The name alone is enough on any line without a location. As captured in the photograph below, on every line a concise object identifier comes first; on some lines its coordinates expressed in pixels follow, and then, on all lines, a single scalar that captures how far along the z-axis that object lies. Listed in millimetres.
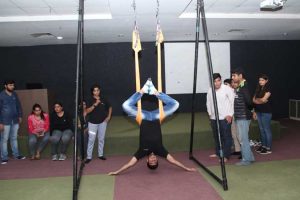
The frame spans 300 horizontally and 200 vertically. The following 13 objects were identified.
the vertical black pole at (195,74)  4320
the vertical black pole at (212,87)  3838
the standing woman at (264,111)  5031
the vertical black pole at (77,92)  3496
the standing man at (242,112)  4688
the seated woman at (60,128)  5570
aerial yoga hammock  4035
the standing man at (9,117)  5363
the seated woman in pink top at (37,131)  5594
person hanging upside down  4227
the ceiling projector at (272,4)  4488
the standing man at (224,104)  4801
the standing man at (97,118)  5270
